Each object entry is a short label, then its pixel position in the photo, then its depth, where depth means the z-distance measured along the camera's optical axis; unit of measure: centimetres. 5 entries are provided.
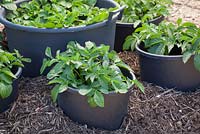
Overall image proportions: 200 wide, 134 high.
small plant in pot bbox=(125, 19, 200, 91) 234
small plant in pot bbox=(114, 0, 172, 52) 283
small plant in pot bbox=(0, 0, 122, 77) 231
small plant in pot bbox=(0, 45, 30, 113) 206
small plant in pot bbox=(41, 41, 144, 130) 198
